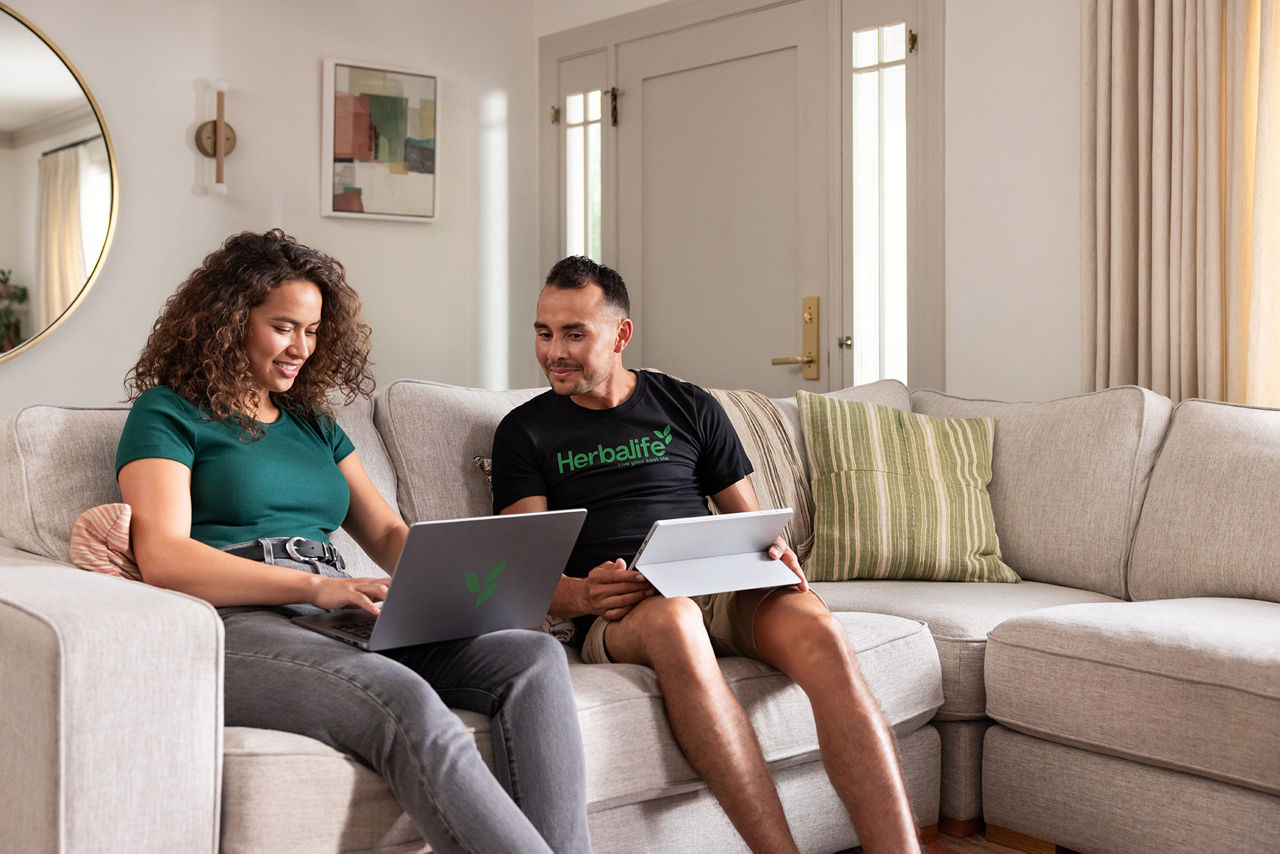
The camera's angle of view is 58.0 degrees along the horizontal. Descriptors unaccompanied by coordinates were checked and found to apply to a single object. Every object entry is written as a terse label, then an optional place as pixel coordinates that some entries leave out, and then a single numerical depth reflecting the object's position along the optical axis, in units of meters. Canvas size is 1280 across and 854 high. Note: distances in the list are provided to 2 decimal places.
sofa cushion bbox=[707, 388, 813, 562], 2.58
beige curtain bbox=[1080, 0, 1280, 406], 2.75
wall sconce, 3.64
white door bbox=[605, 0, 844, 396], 3.77
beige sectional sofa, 1.25
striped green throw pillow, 2.52
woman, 1.36
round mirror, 3.22
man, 1.63
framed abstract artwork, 3.94
